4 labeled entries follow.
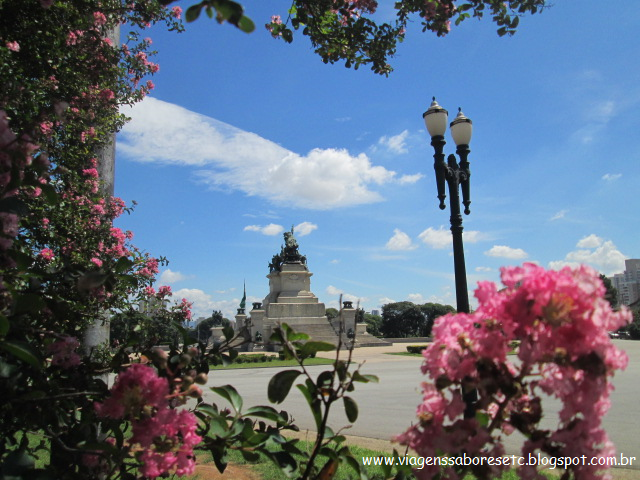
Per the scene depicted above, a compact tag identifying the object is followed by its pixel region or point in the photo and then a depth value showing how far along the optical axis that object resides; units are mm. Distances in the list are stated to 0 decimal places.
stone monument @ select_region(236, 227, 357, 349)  34406
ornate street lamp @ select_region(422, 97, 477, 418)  5789
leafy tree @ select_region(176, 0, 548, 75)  3895
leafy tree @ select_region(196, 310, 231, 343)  67438
